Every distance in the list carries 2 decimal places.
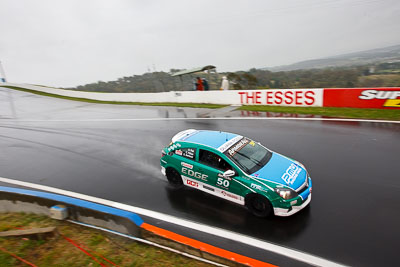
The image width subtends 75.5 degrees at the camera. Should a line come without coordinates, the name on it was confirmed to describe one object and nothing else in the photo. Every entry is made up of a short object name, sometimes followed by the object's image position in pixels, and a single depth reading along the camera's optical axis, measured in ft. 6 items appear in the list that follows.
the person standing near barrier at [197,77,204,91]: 74.00
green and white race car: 17.62
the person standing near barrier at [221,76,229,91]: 71.82
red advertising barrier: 43.24
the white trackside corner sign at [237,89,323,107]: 52.42
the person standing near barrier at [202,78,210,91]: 73.51
